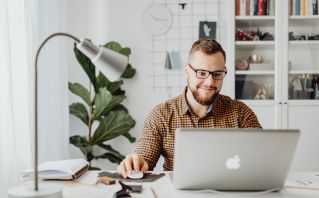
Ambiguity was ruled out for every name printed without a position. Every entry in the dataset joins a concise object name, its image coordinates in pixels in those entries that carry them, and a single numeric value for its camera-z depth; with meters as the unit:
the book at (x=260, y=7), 3.88
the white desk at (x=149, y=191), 1.57
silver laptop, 1.44
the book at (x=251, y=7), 3.90
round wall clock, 3.99
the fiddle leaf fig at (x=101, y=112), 3.56
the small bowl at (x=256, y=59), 3.92
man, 2.25
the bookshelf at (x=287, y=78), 3.83
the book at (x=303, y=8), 3.86
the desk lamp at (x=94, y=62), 1.36
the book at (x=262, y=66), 3.87
